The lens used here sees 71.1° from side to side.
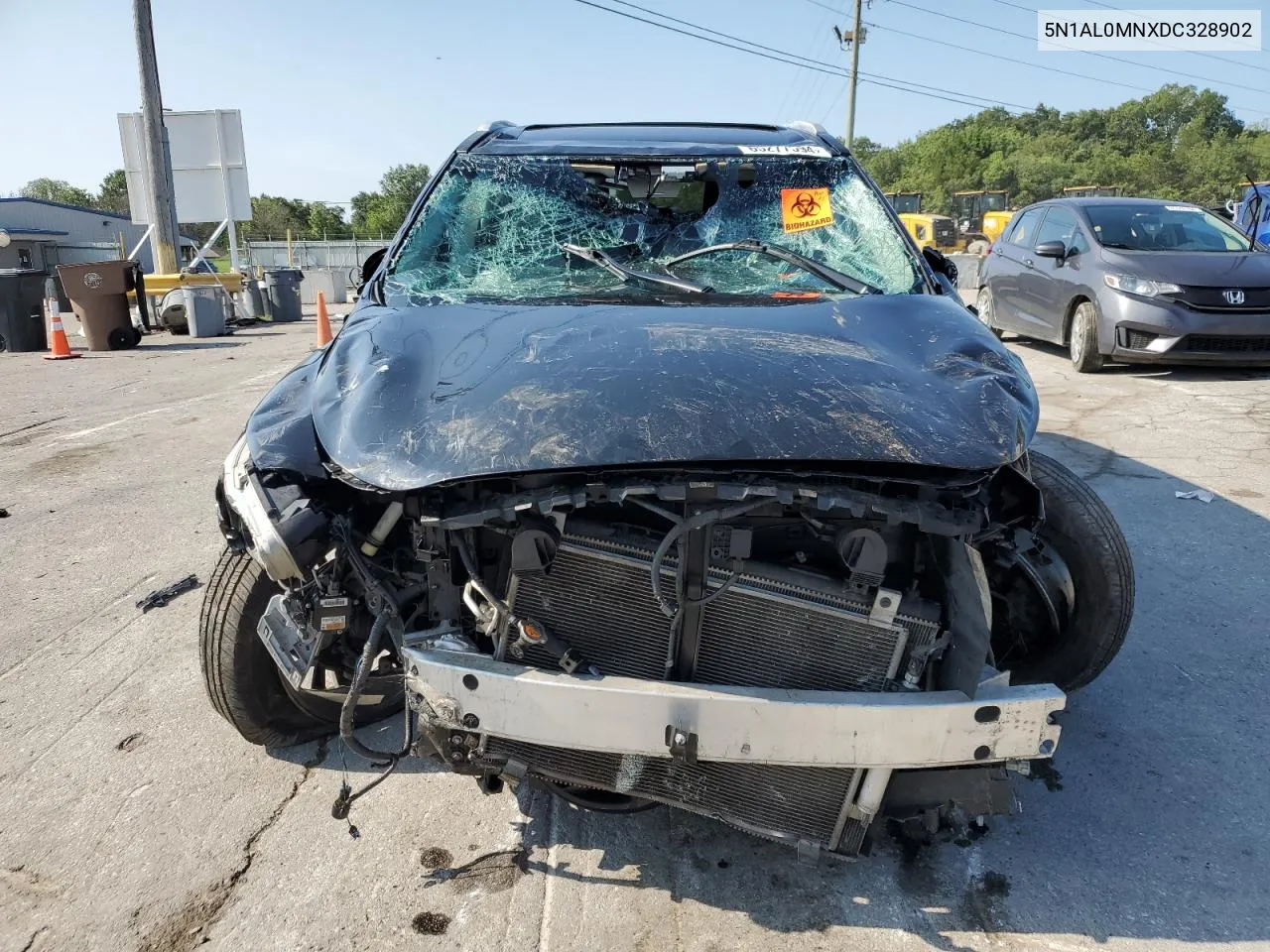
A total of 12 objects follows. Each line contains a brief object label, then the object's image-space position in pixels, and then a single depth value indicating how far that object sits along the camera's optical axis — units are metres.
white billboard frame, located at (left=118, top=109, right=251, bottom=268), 17.33
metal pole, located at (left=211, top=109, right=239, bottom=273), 17.61
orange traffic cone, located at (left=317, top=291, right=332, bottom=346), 11.86
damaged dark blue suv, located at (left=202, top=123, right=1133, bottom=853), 1.93
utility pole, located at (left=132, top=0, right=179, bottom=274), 15.69
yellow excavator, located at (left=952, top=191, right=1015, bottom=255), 23.31
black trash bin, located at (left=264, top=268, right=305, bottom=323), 17.98
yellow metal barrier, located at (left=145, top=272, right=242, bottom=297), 16.20
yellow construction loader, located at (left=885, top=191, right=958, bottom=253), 22.36
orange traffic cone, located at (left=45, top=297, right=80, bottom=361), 12.48
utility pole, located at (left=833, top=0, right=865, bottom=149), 38.06
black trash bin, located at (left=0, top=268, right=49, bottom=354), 13.34
